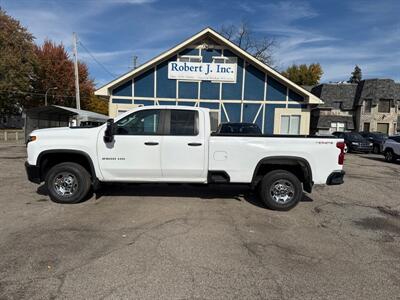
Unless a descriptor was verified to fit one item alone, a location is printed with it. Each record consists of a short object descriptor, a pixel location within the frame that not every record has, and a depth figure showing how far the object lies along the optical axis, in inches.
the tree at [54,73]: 2071.9
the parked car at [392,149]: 724.7
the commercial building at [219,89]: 731.4
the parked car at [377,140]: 1024.3
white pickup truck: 257.0
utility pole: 976.0
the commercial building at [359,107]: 1630.2
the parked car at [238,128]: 502.3
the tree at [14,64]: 1734.7
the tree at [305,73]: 2918.3
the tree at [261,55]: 1674.5
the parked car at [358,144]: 999.6
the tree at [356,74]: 3674.0
